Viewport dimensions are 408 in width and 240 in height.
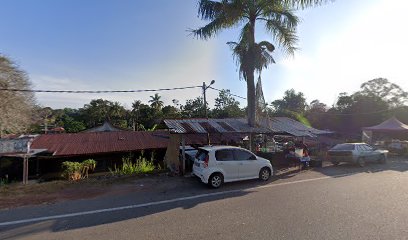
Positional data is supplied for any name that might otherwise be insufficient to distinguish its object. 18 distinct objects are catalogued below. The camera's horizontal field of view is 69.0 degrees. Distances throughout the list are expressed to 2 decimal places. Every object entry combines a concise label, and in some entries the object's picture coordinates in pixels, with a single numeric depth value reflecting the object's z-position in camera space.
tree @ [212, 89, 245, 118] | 46.87
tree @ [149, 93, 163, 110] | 66.24
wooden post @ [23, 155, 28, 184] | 12.76
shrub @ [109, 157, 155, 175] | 14.66
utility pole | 27.41
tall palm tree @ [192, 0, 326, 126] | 16.33
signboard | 12.29
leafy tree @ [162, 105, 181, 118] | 51.89
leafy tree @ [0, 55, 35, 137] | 21.62
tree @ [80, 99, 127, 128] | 63.33
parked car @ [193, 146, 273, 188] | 11.36
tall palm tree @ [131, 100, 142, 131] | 59.34
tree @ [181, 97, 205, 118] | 49.53
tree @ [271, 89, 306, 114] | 77.12
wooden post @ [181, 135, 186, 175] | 14.17
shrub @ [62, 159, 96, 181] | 15.42
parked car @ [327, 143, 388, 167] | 17.33
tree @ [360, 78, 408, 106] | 48.91
